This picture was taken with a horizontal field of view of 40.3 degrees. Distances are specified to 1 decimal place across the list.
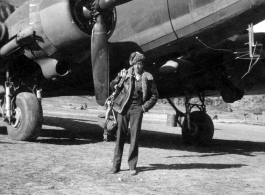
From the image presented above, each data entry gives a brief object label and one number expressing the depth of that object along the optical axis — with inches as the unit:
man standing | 230.8
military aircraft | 285.3
